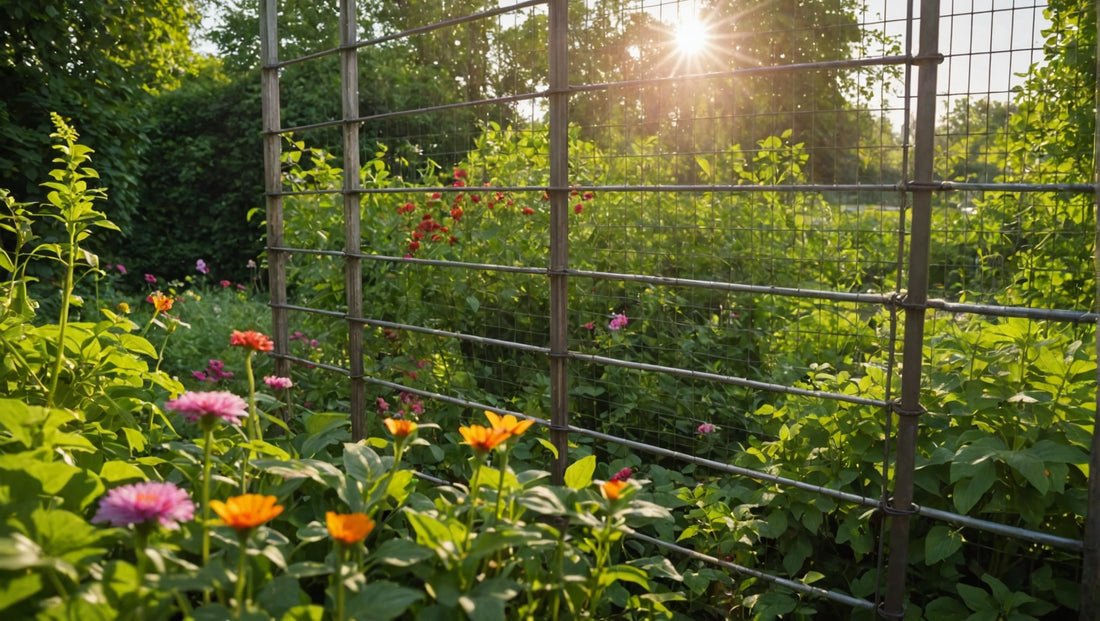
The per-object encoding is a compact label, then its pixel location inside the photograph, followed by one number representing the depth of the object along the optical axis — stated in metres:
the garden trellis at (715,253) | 1.76
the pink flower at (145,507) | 1.08
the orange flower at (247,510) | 1.07
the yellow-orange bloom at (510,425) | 1.43
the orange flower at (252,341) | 1.56
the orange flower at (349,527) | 1.10
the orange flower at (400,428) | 1.40
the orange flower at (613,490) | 1.33
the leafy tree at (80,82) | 5.36
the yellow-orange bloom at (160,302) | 2.18
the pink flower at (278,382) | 1.93
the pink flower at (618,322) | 3.07
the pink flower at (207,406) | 1.29
